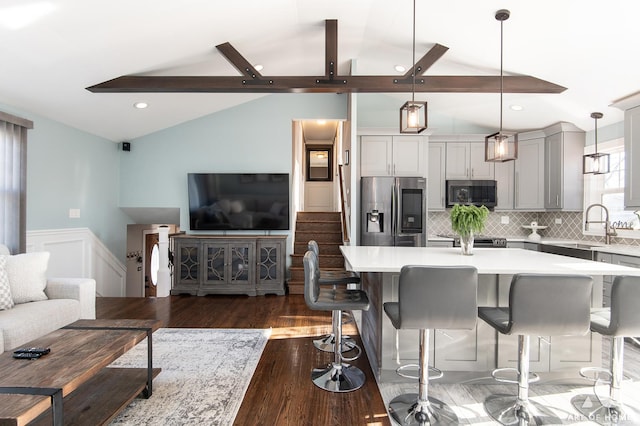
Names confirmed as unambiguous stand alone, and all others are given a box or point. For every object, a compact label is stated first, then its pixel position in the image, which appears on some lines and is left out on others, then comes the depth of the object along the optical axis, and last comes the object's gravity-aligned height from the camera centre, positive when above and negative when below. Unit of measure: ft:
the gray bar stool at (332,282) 9.64 -1.95
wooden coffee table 4.82 -2.52
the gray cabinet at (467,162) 18.19 +2.44
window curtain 11.91 +0.96
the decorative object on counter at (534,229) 16.67 -0.92
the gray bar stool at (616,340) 6.24 -2.54
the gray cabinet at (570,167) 16.03 +1.94
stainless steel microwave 17.90 +0.90
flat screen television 18.67 +0.46
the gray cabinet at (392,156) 17.61 +2.66
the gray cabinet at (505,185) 18.11 +1.27
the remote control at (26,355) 6.03 -2.48
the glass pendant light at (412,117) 8.57 +2.27
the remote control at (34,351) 6.16 -2.45
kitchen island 8.53 -3.29
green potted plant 9.16 -0.31
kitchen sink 13.17 -1.58
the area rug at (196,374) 7.13 -4.10
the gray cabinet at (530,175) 17.39 +1.72
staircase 18.30 -1.71
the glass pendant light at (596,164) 13.21 +1.75
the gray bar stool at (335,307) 7.68 -2.10
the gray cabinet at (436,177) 18.30 +1.69
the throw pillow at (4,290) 9.43 -2.14
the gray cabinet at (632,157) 11.52 +1.72
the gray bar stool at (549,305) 6.15 -1.64
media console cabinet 17.51 -2.71
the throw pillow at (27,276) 9.98 -1.91
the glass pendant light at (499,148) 9.21 +1.63
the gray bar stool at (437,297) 6.42 -1.57
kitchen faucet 14.21 -0.79
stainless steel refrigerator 16.81 -0.10
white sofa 8.36 -2.70
